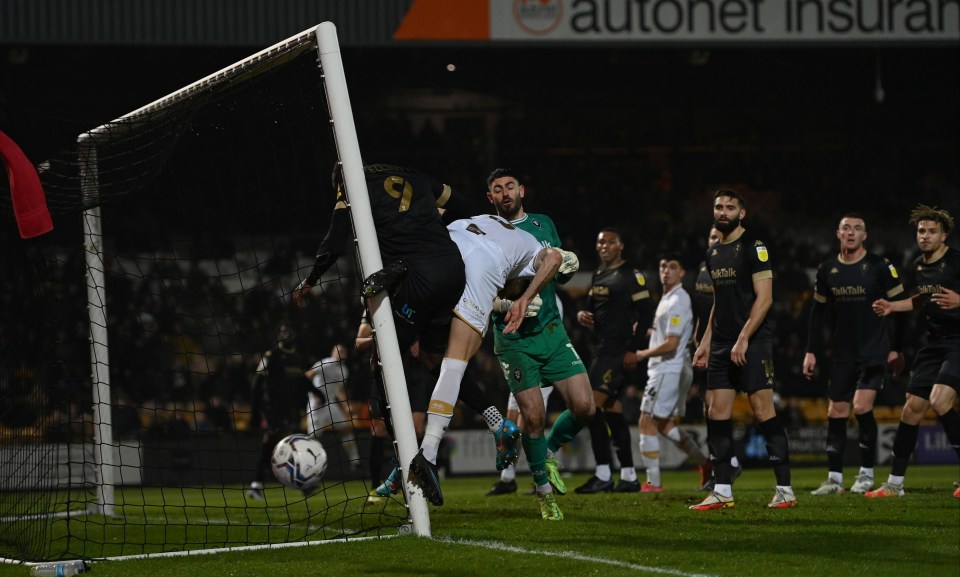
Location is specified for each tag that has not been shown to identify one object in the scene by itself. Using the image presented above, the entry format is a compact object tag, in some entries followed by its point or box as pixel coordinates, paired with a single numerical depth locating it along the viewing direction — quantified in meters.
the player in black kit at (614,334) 20.42
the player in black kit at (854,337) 18.97
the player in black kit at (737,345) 15.52
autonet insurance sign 33.31
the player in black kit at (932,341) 17.72
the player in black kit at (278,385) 25.47
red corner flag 11.70
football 14.03
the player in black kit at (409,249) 12.60
